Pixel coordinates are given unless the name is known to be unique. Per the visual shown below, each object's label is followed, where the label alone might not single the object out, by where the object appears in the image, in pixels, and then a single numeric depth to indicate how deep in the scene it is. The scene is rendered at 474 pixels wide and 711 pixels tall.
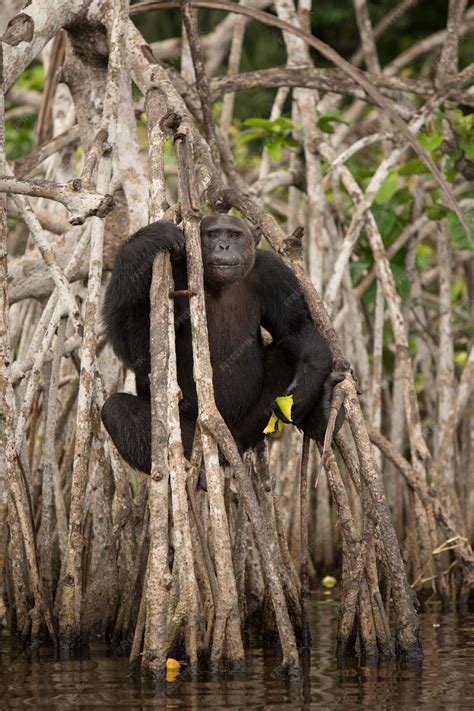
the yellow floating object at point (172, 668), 11.97
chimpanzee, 12.95
